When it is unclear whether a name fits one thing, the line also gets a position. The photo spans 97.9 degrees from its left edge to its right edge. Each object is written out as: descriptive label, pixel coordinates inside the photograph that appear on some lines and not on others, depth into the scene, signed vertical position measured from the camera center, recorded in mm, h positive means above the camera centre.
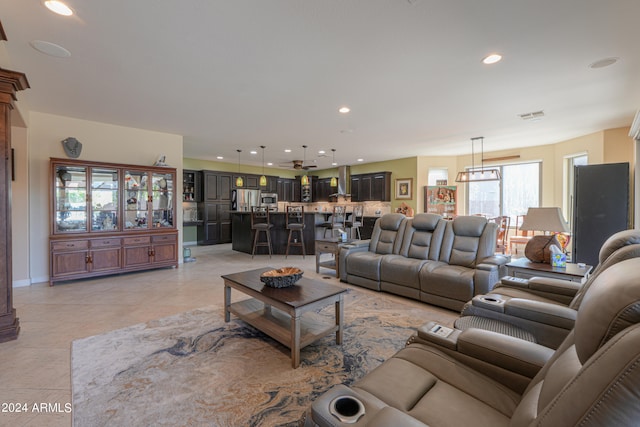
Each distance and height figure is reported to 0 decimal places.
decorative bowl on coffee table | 2531 -629
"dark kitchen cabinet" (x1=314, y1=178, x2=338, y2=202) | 10463 +765
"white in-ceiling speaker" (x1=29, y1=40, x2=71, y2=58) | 2523 +1518
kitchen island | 7066 -610
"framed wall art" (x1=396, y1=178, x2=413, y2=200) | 8430 +647
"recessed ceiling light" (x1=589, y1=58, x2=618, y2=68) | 2809 +1502
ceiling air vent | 4418 +1526
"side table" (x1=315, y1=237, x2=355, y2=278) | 4863 -685
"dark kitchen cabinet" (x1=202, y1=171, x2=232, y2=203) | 8461 +738
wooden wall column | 2520 +79
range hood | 9820 +983
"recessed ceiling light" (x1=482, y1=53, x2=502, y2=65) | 2721 +1506
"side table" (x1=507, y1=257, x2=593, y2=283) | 2568 -598
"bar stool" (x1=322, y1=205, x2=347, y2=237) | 6902 -314
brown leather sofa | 3207 -687
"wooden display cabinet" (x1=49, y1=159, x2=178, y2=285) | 4379 -148
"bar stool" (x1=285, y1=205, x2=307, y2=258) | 6685 -345
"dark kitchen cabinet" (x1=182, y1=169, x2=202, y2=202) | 8453 +745
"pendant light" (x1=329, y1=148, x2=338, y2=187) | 9995 +1037
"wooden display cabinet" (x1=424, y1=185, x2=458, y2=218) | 8078 +297
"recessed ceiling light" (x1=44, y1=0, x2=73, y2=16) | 2029 +1519
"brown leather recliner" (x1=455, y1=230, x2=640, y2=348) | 1627 -680
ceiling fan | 8016 +1376
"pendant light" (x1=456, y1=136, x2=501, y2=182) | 6113 +832
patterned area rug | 1703 -1222
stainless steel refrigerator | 8977 +353
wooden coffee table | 2162 -891
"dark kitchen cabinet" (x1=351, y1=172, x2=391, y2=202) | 8914 +752
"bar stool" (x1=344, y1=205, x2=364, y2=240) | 7111 -347
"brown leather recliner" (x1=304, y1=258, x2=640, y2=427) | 583 -646
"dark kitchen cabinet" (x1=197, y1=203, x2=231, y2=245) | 8461 -444
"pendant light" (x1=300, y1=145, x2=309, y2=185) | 6996 +1560
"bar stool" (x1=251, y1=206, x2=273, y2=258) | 6656 -384
